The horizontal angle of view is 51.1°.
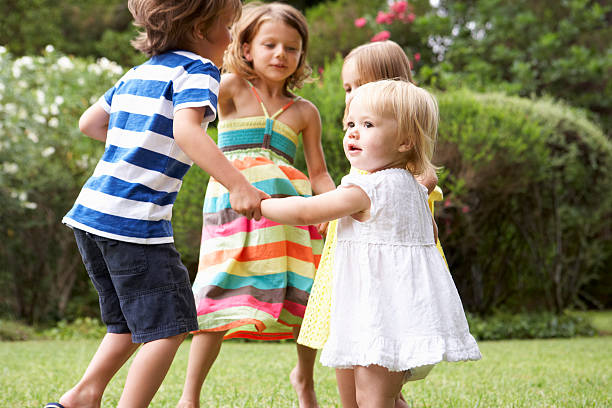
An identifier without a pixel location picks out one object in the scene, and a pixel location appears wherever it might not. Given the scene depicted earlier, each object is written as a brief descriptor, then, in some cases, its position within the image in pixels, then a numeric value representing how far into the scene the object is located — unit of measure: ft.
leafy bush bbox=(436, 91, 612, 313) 21.80
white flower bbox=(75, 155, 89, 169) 23.47
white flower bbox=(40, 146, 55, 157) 22.99
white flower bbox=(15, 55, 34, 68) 26.43
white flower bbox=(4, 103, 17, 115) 22.98
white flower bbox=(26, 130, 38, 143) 22.88
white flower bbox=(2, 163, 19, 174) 21.98
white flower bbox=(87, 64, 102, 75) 28.02
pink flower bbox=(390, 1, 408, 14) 34.25
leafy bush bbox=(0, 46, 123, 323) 22.76
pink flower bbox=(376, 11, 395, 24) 34.09
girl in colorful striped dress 8.58
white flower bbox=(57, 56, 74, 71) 28.12
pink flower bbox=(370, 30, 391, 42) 27.20
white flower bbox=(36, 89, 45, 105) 24.47
